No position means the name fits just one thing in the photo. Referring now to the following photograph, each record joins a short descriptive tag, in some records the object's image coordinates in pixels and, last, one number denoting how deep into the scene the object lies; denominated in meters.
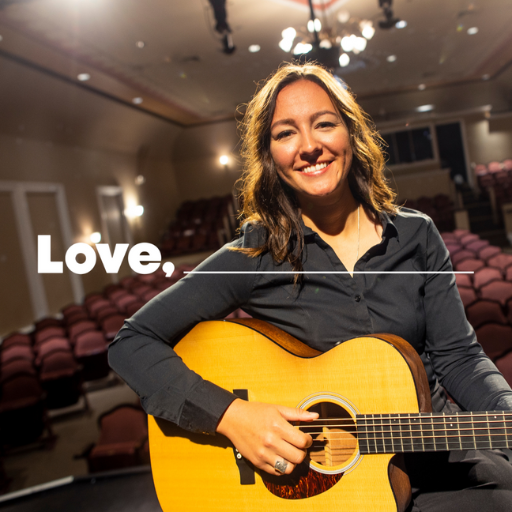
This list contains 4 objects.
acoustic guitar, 0.84
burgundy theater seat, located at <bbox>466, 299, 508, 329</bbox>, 2.05
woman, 0.91
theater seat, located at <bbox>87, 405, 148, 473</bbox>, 2.33
